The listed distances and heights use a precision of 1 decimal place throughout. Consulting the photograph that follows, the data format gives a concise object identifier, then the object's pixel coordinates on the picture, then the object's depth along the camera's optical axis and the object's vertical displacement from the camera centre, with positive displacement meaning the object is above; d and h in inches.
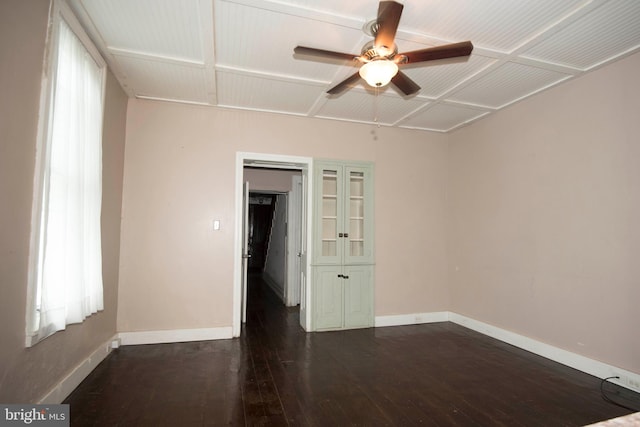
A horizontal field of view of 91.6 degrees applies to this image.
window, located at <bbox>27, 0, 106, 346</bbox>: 78.8 +12.5
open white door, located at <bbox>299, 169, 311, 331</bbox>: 172.2 -10.0
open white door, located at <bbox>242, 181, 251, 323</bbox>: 171.5 -2.1
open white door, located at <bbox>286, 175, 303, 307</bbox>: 227.6 -7.8
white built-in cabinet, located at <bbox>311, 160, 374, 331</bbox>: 172.7 -7.8
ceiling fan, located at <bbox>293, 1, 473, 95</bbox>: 81.8 +49.8
